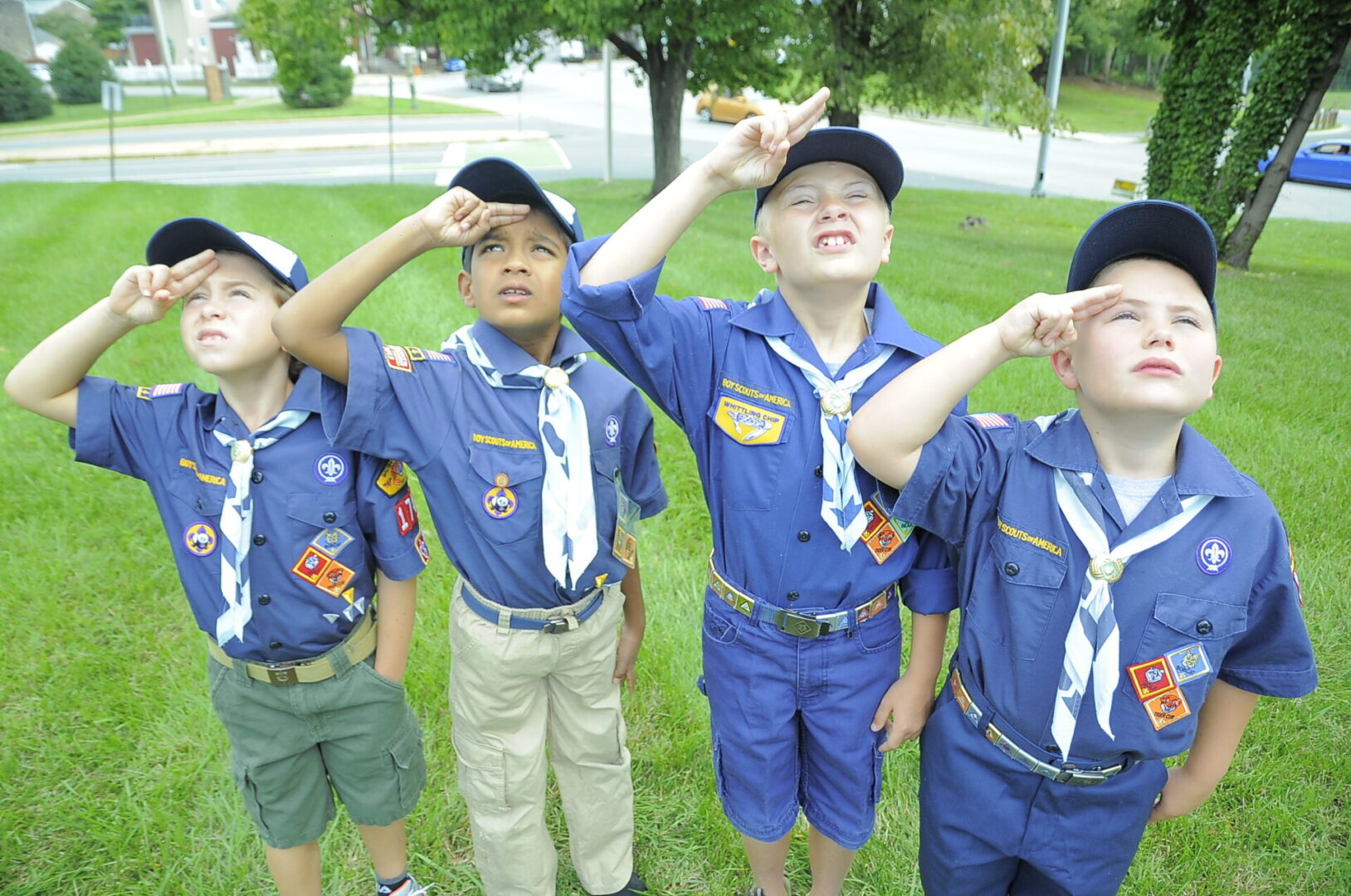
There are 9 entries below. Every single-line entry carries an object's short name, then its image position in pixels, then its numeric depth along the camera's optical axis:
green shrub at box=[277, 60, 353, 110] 33.97
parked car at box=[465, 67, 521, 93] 38.44
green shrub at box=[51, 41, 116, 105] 36.91
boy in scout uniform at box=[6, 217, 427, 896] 2.04
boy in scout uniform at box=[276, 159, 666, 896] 2.08
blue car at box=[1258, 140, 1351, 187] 19.83
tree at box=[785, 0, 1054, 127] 13.23
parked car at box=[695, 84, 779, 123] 27.98
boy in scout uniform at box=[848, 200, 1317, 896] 1.67
